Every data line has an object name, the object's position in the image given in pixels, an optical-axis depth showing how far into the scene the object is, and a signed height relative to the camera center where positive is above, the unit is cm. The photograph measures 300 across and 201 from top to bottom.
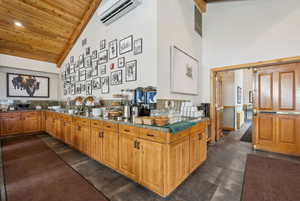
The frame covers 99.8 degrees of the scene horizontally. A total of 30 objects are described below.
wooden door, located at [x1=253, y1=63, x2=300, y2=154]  291 -16
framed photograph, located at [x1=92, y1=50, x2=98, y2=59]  384 +144
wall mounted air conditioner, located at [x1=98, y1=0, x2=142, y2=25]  266 +211
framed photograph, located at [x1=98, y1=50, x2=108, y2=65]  345 +126
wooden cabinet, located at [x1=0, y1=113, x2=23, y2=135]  436 -79
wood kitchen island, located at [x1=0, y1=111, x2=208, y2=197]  157 -75
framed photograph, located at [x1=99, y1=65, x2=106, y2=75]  351 +91
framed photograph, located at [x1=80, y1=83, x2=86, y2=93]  436 +50
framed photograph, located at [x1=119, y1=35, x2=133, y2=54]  278 +129
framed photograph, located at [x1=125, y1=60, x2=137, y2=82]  268 +67
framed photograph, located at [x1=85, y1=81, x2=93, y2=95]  408 +44
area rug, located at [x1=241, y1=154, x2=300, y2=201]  166 -124
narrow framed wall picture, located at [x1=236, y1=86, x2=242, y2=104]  579 +30
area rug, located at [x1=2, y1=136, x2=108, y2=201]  168 -126
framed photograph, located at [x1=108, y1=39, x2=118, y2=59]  313 +135
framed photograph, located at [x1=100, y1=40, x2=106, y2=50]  352 +162
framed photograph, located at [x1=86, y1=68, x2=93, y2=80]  404 +93
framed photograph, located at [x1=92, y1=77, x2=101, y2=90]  370 +56
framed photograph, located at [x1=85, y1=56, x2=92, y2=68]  407 +130
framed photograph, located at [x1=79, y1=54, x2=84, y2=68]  443 +144
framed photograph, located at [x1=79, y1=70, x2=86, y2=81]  436 +93
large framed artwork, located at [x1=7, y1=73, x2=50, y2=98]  491 +66
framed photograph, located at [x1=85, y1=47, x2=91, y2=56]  413 +168
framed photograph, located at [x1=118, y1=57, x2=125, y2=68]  295 +93
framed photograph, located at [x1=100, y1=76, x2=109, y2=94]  342 +47
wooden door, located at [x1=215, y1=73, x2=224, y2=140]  398 -18
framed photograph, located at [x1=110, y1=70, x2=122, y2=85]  305 +60
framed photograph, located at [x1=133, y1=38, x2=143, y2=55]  255 +114
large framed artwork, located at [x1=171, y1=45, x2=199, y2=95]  266 +69
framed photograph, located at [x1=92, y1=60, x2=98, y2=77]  380 +103
